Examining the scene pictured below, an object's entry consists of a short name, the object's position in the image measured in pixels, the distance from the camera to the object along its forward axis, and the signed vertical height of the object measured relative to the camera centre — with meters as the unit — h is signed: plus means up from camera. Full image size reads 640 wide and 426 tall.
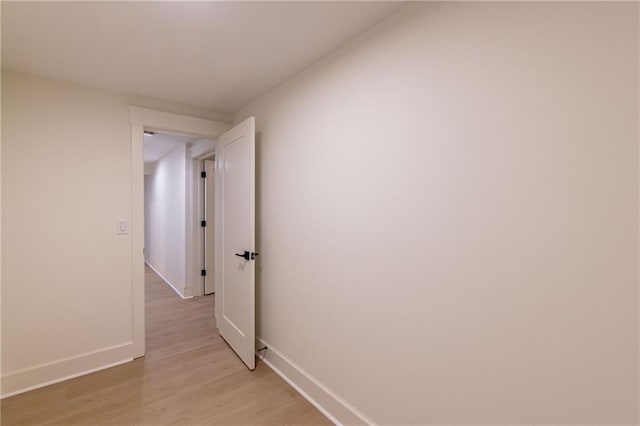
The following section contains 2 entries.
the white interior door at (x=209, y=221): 4.02 -0.13
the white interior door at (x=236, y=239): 2.24 -0.25
